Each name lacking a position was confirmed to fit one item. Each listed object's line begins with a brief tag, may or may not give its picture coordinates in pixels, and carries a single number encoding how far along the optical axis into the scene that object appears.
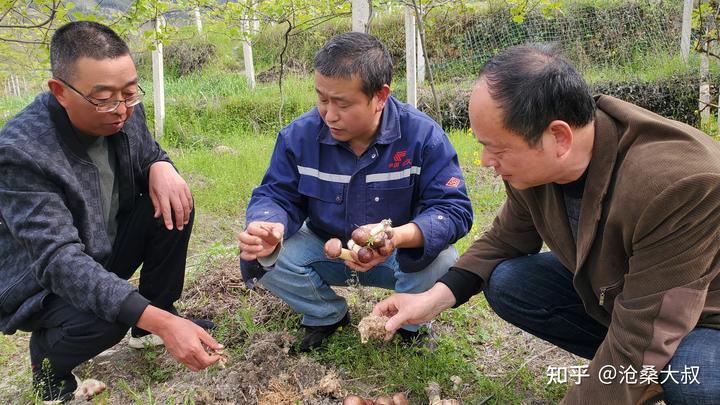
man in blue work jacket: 2.53
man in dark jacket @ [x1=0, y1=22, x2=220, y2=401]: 2.20
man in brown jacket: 1.67
